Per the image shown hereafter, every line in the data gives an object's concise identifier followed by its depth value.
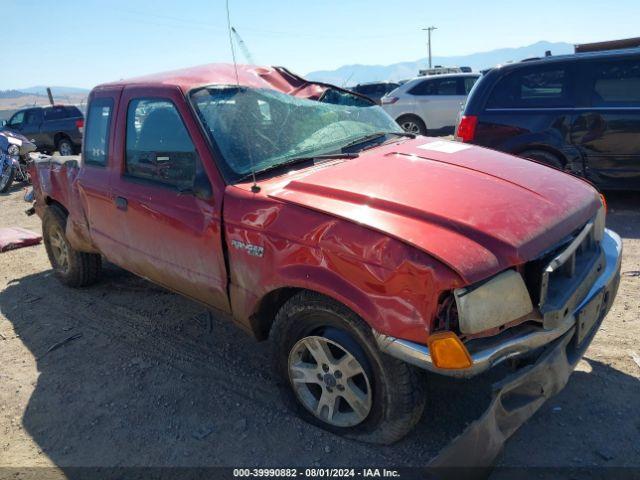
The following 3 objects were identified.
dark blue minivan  5.71
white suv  12.93
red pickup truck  2.12
